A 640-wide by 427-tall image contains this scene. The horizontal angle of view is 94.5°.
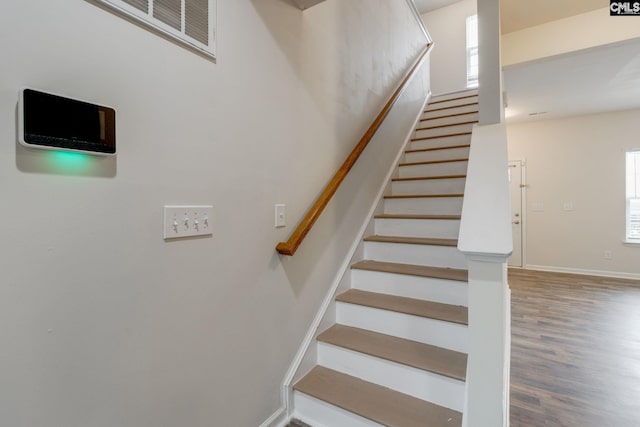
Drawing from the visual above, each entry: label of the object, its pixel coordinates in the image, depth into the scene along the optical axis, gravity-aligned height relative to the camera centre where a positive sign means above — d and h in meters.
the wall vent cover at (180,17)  0.94 +0.68
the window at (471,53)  5.48 +2.95
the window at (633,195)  4.74 +0.25
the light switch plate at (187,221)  1.06 -0.03
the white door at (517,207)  5.55 +0.08
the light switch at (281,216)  1.54 -0.02
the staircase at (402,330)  1.46 -0.72
